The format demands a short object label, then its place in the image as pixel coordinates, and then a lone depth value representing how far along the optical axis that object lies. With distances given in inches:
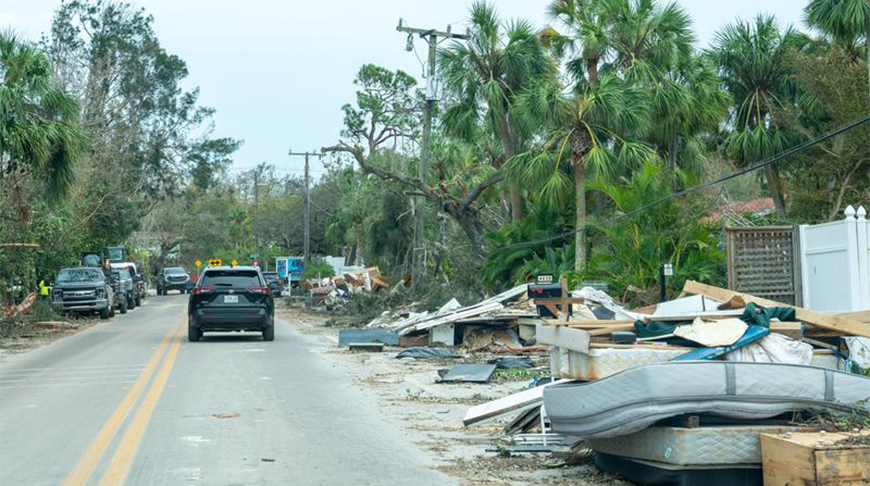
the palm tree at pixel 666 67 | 1184.8
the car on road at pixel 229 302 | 952.3
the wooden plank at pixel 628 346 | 319.9
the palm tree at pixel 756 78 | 1302.9
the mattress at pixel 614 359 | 313.0
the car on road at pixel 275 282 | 2218.0
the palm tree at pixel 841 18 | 1080.8
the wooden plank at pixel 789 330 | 334.0
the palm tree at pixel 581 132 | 1090.1
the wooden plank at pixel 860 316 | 395.5
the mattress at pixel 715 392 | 284.2
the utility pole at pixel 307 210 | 2532.0
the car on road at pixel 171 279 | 2854.3
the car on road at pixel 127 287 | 1783.7
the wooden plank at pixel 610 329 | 345.1
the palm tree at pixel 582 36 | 1179.9
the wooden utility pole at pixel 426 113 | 1298.0
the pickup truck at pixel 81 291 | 1451.8
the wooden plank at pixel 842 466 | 257.1
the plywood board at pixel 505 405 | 402.9
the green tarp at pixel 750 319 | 331.0
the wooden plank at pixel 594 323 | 362.9
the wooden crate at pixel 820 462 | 257.4
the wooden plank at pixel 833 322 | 354.9
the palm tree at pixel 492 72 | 1251.2
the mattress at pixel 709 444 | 281.3
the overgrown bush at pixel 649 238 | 991.0
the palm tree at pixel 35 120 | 987.9
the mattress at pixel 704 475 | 285.0
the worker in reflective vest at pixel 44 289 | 1634.6
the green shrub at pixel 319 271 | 2404.0
